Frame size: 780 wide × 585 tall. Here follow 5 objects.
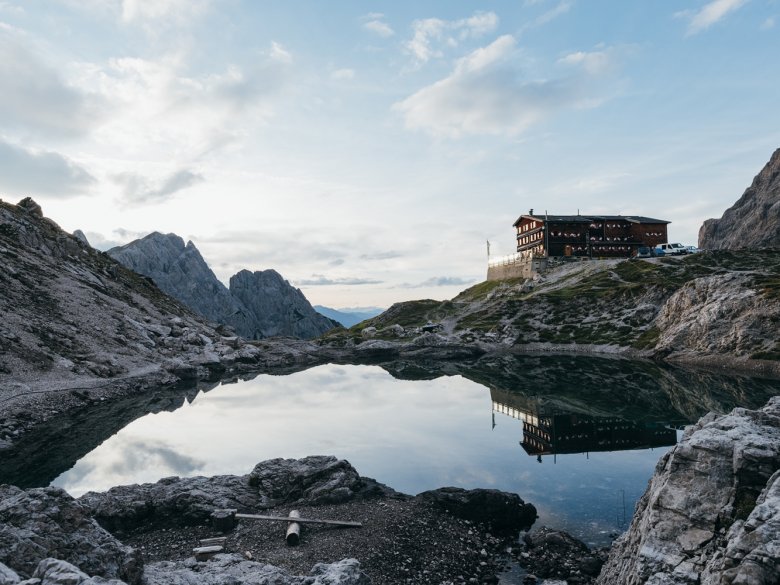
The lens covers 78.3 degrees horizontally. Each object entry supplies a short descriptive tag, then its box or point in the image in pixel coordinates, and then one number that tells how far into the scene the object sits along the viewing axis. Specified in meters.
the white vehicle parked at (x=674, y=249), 174.25
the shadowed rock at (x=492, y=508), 32.84
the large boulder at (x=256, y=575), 19.52
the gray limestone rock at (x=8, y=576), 13.46
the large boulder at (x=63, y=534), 17.92
